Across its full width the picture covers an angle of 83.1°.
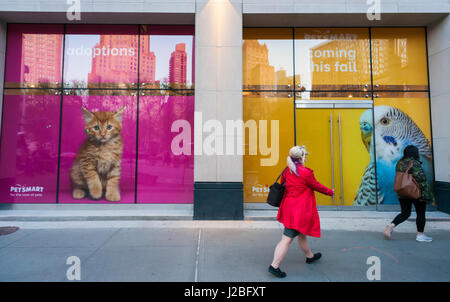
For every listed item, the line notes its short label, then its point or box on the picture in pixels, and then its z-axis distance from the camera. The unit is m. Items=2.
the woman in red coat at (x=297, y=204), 3.61
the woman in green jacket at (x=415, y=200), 4.96
